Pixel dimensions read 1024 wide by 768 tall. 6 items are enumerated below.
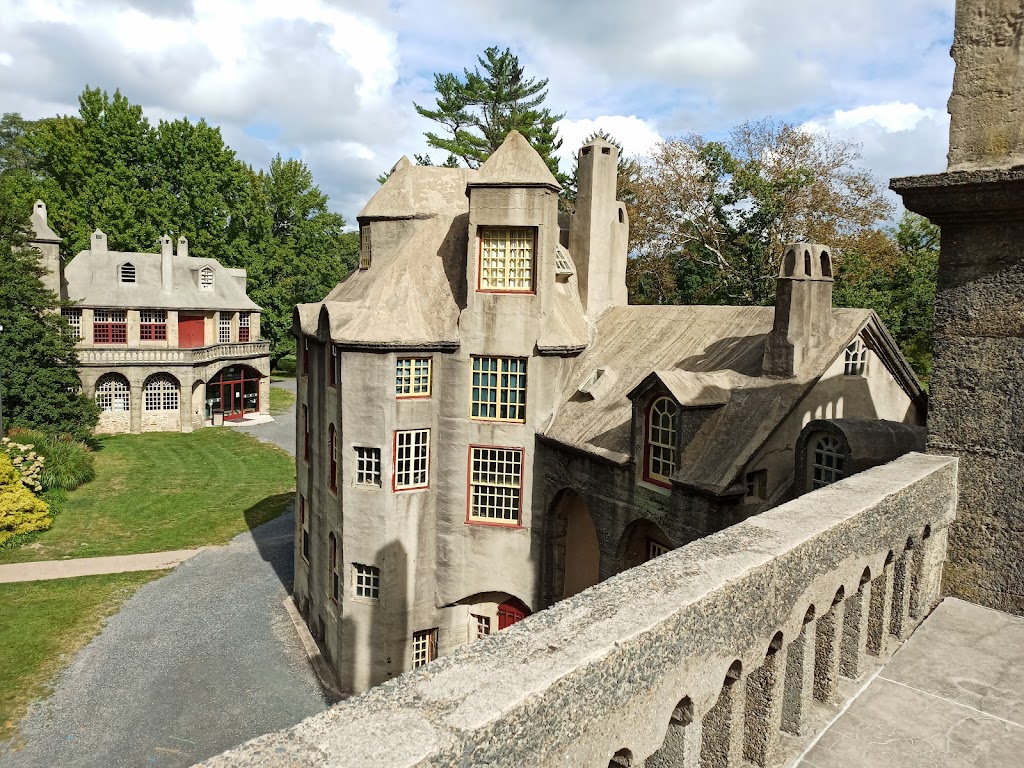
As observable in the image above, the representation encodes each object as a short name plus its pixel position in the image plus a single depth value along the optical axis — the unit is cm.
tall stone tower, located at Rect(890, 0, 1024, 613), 805
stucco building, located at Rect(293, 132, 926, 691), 2341
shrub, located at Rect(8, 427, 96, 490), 4328
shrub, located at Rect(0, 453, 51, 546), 3725
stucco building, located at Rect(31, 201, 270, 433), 5641
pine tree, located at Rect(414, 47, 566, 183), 6341
